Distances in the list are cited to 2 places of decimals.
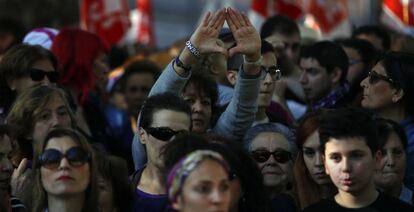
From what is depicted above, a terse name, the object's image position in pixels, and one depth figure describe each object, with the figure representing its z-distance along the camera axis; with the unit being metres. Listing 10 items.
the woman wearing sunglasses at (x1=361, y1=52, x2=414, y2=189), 14.48
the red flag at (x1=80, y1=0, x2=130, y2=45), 23.22
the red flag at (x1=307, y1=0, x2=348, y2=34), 24.75
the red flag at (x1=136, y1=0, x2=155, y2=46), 30.98
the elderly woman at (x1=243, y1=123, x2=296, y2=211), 13.46
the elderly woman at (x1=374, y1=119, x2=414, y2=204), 13.38
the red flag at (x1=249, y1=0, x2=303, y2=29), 23.28
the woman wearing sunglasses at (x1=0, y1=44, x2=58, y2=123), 15.26
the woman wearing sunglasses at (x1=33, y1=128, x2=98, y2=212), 11.92
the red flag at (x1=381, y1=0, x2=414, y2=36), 22.64
